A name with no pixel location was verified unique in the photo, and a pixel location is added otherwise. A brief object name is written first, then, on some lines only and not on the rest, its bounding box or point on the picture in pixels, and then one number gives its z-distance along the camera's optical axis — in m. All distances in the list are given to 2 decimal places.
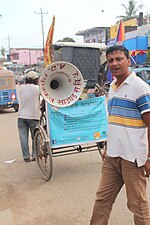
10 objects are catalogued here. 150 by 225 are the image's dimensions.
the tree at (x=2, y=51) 95.05
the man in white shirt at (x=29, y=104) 6.03
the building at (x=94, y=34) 57.30
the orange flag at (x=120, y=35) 25.98
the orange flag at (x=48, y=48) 5.12
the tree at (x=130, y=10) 53.97
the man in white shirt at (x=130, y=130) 2.61
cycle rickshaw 4.93
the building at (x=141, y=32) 27.32
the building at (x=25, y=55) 89.75
